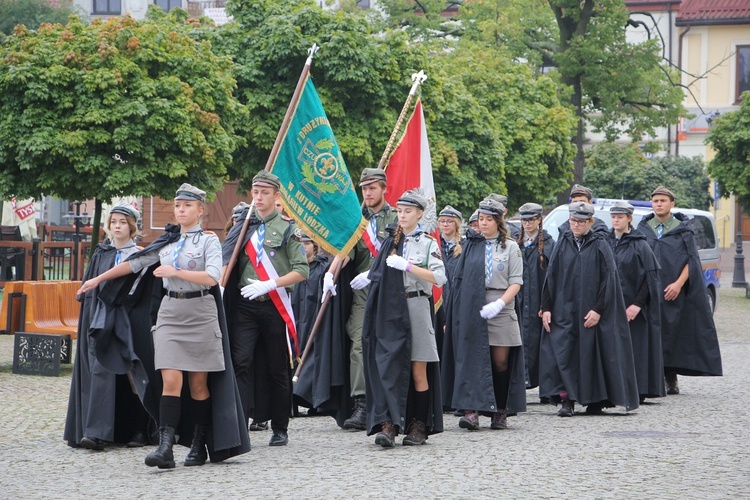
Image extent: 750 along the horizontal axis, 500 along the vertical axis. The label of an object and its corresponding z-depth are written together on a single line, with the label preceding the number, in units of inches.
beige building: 2304.4
